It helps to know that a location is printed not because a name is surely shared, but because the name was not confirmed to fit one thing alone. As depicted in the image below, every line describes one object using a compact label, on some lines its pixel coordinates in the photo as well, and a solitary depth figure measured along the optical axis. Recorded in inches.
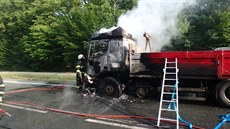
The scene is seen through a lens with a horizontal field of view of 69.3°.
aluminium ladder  224.0
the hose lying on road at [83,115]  190.0
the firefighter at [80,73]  290.4
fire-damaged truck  214.3
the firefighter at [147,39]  292.1
